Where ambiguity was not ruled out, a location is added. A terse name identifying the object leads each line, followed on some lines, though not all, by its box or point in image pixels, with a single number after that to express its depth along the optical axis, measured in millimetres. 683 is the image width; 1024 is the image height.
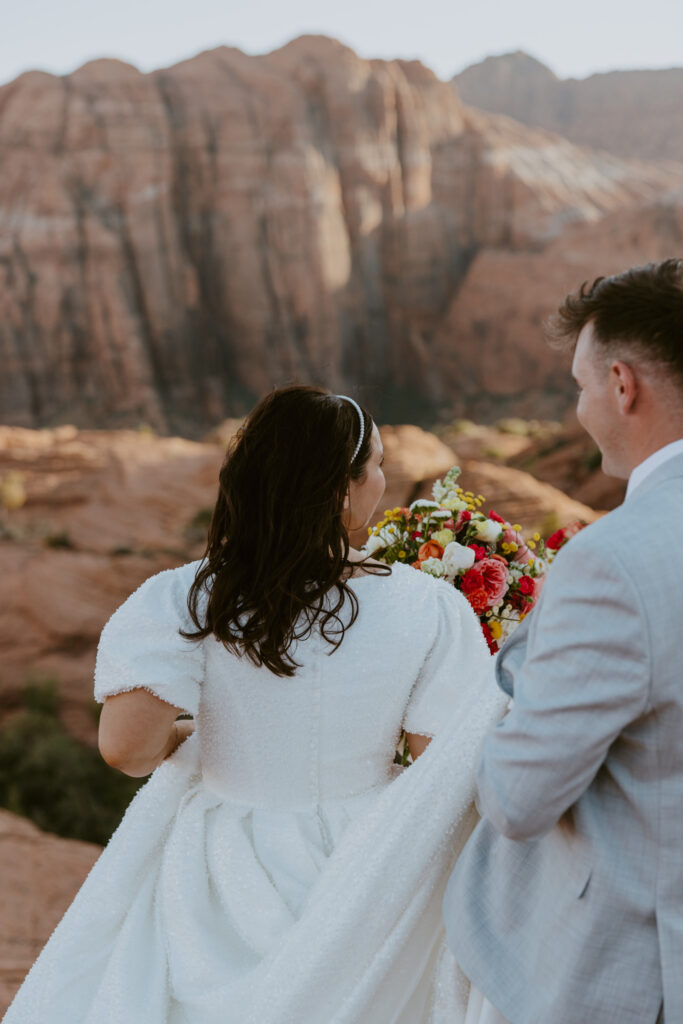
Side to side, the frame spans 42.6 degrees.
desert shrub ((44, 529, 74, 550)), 12422
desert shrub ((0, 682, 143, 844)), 7645
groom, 1126
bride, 1583
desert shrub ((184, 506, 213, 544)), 12590
